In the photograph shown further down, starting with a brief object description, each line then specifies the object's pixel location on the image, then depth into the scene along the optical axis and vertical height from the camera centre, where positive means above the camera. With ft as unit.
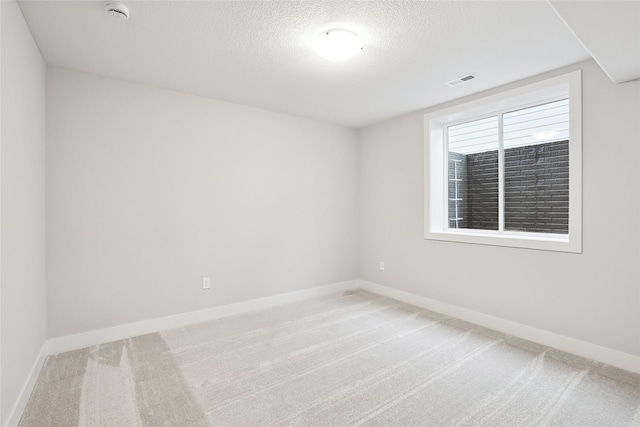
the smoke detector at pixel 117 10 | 6.04 +4.07
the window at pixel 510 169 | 8.87 +1.47
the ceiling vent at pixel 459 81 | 9.38 +4.10
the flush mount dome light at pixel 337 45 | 6.95 +3.90
